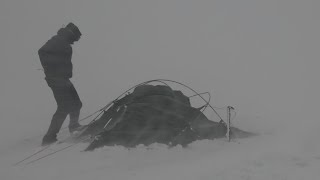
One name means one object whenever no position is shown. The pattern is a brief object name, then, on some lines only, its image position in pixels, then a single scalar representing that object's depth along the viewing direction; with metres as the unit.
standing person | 8.09
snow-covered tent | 6.91
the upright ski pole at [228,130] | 7.41
